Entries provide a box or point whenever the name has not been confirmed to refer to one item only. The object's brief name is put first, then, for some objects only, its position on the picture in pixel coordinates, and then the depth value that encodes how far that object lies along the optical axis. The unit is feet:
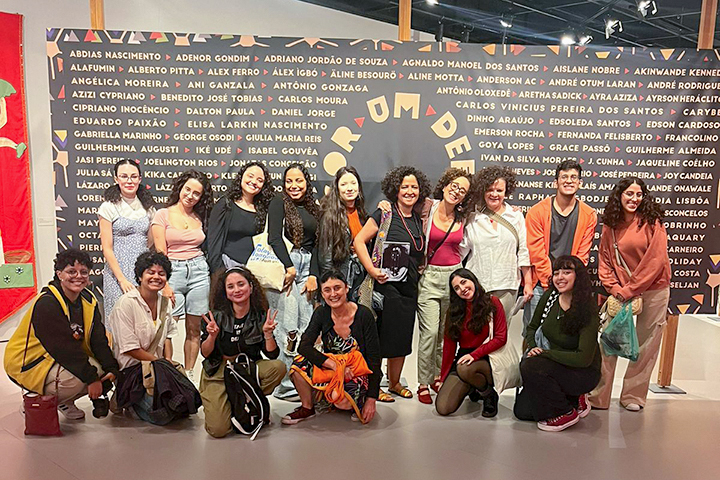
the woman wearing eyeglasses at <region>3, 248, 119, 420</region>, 10.07
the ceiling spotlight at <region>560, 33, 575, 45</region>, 21.17
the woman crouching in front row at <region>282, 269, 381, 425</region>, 10.55
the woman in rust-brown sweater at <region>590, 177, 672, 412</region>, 11.53
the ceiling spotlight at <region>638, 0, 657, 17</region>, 18.40
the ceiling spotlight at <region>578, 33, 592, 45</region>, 21.04
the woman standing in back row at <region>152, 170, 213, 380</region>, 11.91
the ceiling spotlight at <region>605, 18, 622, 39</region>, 19.88
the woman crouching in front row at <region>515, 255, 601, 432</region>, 10.62
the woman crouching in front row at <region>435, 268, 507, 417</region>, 11.18
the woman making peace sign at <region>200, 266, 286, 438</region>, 10.23
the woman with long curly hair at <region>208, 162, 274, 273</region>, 11.91
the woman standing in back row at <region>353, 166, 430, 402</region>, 11.60
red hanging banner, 15.85
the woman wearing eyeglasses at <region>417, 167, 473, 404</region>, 11.85
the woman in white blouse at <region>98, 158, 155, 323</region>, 11.94
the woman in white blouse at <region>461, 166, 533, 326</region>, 11.89
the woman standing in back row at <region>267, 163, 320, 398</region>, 11.82
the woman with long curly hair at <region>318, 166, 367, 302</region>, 11.66
